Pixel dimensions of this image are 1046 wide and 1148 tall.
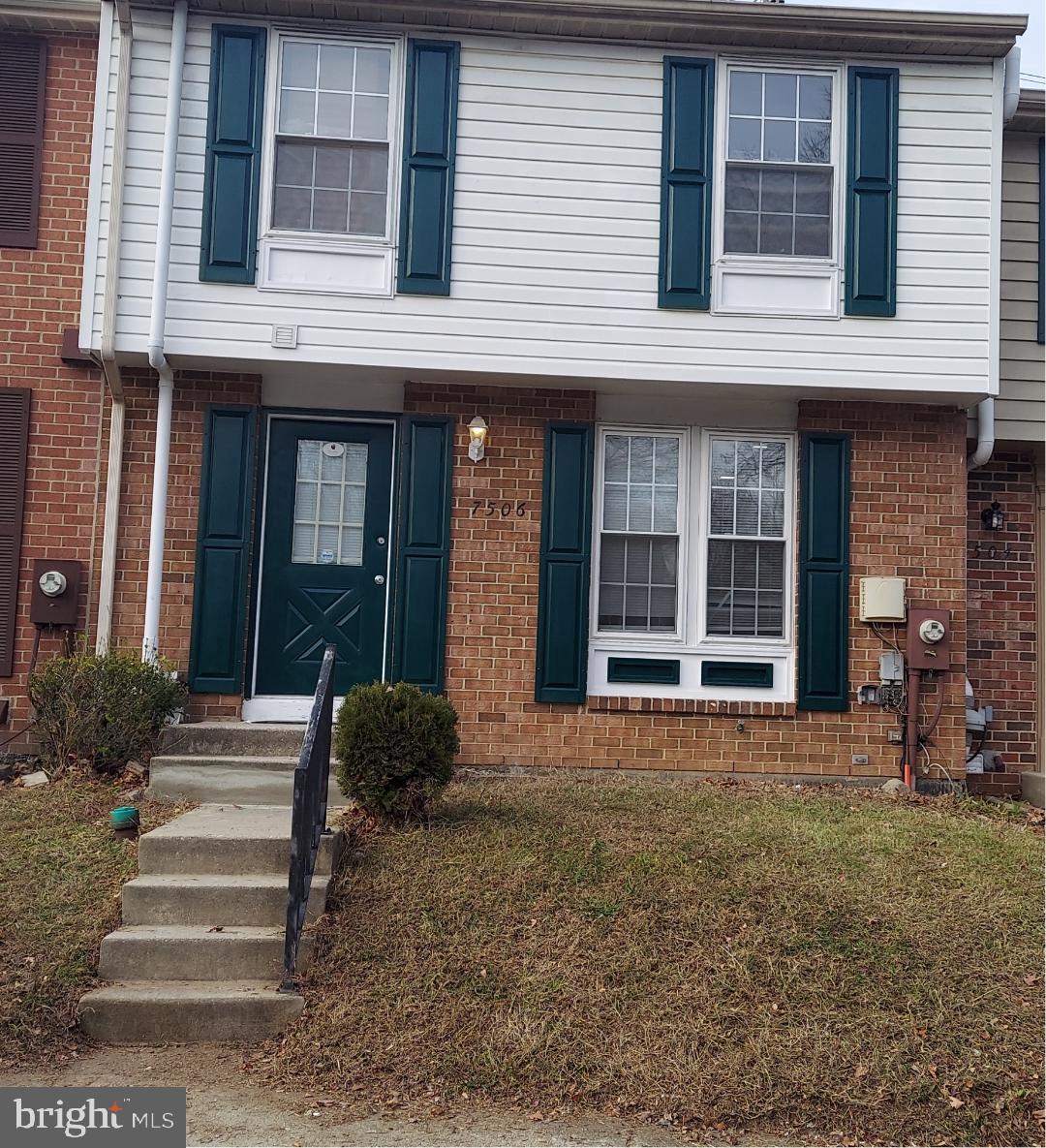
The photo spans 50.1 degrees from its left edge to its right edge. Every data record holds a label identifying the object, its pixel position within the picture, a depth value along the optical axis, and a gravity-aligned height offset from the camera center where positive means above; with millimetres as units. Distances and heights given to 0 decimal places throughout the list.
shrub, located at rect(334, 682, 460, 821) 6004 -676
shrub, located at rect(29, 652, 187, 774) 7312 -666
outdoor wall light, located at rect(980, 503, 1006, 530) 9492 +1101
